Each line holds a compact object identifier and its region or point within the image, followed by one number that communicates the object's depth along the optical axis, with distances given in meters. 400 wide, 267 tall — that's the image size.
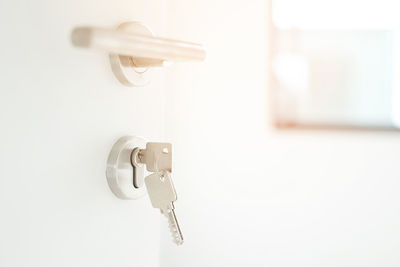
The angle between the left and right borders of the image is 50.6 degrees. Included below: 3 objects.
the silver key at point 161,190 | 0.34
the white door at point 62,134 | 0.25
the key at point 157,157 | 0.34
